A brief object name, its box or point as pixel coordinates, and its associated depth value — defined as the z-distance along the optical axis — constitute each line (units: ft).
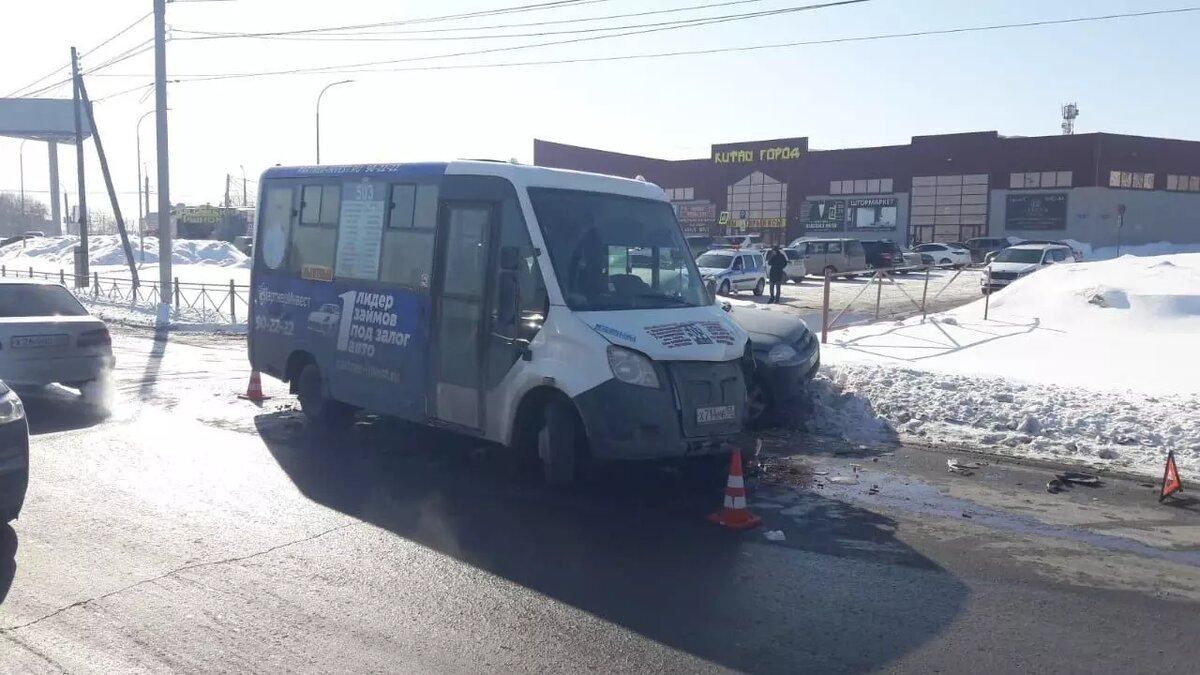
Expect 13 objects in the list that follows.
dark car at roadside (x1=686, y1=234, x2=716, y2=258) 148.77
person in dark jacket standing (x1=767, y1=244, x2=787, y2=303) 97.30
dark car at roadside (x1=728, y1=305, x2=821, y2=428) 37.86
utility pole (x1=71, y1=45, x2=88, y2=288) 104.88
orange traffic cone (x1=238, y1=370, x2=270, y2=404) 43.01
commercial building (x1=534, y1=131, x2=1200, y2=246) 202.18
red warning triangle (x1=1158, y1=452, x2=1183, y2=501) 27.89
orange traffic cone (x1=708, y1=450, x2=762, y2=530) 24.89
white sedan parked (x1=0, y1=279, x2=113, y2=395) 38.88
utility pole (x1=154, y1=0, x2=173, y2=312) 86.55
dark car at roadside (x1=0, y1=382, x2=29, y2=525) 21.97
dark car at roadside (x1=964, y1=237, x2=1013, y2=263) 177.37
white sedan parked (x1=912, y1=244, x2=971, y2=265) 170.60
